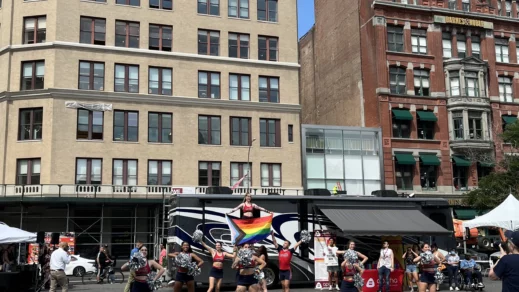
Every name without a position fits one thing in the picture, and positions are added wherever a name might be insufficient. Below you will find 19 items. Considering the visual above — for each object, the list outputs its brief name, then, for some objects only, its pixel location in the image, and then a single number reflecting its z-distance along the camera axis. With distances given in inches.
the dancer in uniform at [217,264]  630.5
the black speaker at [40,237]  935.9
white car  1202.0
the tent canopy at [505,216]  975.6
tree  1494.8
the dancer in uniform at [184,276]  584.1
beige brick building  1473.9
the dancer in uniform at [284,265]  709.3
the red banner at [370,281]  721.6
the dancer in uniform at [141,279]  503.5
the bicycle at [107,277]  1109.7
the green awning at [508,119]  1844.6
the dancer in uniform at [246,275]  551.8
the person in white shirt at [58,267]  678.5
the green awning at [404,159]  1742.1
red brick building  1779.0
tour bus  872.9
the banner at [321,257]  886.4
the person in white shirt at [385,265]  803.4
